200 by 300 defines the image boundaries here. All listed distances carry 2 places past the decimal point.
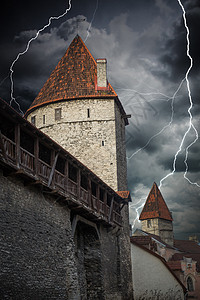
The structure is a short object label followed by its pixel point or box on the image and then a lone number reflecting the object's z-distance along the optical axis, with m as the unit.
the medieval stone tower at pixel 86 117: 25.64
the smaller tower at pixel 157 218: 52.56
